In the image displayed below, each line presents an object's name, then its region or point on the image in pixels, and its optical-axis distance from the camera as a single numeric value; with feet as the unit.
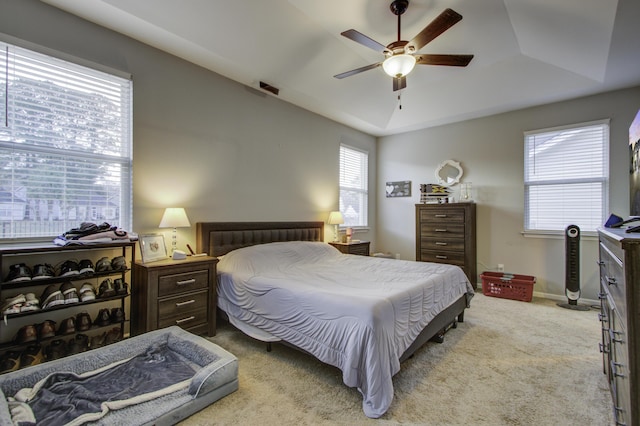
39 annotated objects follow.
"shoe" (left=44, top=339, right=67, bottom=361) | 7.44
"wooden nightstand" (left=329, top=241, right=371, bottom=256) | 15.74
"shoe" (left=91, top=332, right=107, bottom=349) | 8.21
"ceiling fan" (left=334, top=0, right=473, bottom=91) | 7.34
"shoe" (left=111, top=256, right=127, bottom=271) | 8.39
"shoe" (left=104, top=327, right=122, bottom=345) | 8.34
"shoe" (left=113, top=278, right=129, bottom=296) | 8.30
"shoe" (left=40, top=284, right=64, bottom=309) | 7.18
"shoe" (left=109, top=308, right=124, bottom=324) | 8.30
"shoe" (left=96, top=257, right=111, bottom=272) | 8.17
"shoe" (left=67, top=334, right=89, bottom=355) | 7.68
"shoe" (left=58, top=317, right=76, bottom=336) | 7.54
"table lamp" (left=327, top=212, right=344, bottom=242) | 16.16
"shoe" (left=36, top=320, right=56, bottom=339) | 7.24
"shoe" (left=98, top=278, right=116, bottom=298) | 8.06
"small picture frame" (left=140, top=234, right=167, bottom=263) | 9.07
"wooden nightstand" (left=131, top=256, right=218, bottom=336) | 8.53
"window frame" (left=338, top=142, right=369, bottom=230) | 18.30
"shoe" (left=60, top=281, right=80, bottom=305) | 7.42
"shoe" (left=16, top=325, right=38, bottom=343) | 7.02
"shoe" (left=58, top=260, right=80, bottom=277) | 7.60
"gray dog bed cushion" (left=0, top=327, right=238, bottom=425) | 5.55
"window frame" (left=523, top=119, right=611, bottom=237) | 13.24
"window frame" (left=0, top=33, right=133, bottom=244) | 7.66
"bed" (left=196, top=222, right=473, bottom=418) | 6.19
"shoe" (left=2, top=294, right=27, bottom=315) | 6.63
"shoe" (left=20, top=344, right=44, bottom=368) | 7.16
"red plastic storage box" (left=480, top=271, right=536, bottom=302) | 13.87
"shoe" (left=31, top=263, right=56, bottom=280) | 7.18
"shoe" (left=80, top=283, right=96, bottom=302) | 7.68
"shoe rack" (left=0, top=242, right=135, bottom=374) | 7.03
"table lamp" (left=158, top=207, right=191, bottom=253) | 9.73
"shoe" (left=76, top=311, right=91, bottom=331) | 7.81
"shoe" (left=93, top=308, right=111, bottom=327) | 8.14
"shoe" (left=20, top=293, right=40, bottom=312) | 6.82
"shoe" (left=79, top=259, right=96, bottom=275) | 7.79
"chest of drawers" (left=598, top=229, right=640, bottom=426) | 3.70
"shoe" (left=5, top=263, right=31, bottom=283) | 6.84
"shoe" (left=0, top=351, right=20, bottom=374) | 6.86
